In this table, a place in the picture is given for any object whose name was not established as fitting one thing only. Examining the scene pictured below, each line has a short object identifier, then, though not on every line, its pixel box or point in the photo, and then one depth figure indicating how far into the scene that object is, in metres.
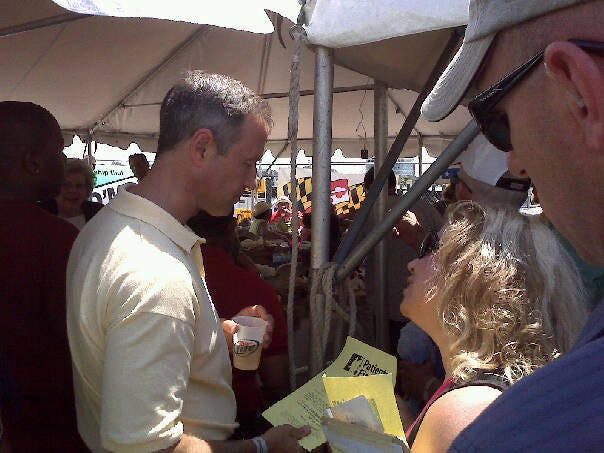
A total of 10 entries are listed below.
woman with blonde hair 1.05
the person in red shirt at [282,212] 8.82
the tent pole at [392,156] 1.70
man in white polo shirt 1.02
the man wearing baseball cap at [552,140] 0.42
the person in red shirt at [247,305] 1.76
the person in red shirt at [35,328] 1.45
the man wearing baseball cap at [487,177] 1.96
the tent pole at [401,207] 1.63
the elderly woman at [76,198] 3.34
